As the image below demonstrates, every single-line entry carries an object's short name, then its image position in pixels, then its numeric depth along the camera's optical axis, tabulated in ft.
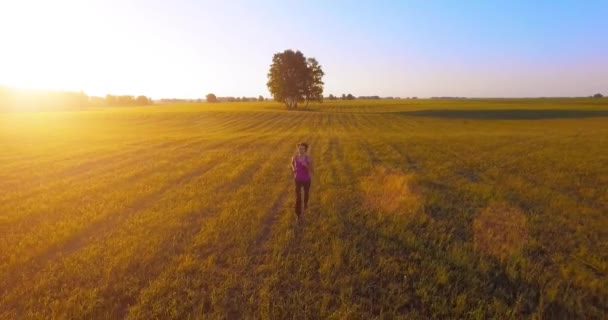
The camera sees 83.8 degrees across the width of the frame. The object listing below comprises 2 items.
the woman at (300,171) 28.68
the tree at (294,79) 251.39
